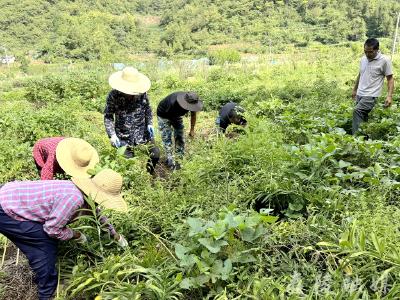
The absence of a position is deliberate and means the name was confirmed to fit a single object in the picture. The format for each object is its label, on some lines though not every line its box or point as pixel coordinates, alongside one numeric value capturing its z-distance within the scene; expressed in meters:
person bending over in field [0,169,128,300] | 2.33
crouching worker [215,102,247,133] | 5.03
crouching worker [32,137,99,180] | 2.72
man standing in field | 5.10
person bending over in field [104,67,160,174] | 3.97
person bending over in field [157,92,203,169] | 4.55
